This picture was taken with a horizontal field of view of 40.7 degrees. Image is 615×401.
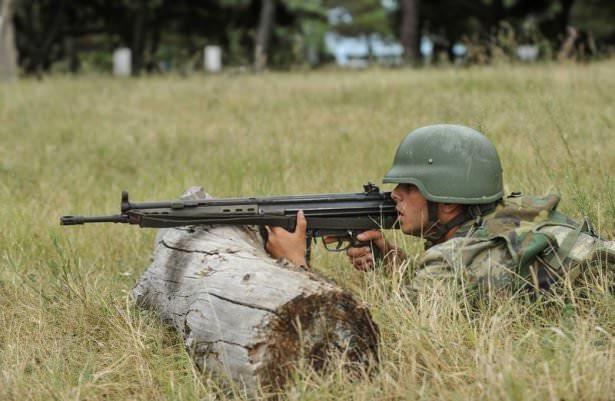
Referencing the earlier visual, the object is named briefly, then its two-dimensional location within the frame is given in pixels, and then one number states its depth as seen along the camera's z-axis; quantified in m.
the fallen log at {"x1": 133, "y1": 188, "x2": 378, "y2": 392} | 3.07
